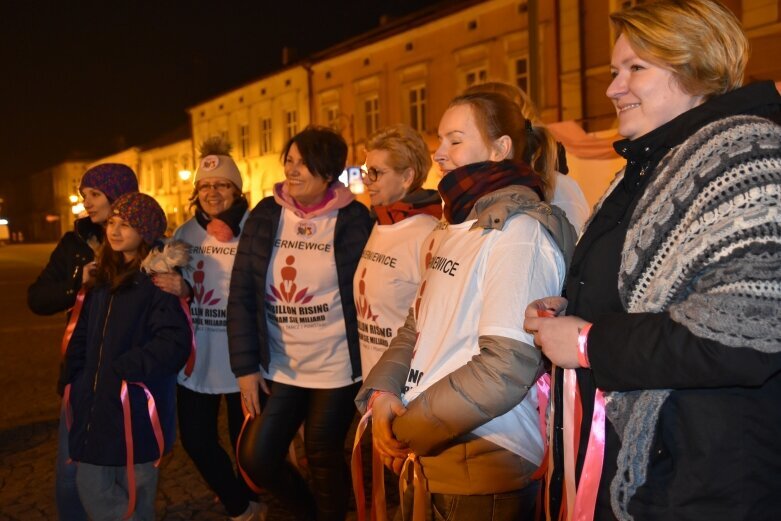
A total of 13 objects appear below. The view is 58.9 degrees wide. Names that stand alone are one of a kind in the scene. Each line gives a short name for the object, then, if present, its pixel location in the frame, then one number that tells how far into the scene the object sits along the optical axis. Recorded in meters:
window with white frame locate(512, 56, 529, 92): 18.39
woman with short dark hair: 3.43
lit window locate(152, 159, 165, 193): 46.53
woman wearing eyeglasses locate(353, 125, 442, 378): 3.20
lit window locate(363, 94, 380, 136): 24.66
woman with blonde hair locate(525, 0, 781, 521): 1.29
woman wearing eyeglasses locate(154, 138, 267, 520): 3.79
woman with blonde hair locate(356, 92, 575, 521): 1.87
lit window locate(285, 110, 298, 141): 29.02
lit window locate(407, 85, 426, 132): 22.57
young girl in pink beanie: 3.06
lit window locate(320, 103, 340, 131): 26.69
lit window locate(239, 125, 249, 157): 33.16
